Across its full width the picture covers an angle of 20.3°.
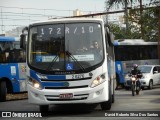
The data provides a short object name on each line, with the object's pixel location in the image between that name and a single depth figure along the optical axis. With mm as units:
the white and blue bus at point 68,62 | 12883
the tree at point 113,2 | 35281
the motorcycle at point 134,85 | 22031
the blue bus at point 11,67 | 20203
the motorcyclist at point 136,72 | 22242
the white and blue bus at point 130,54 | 30281
